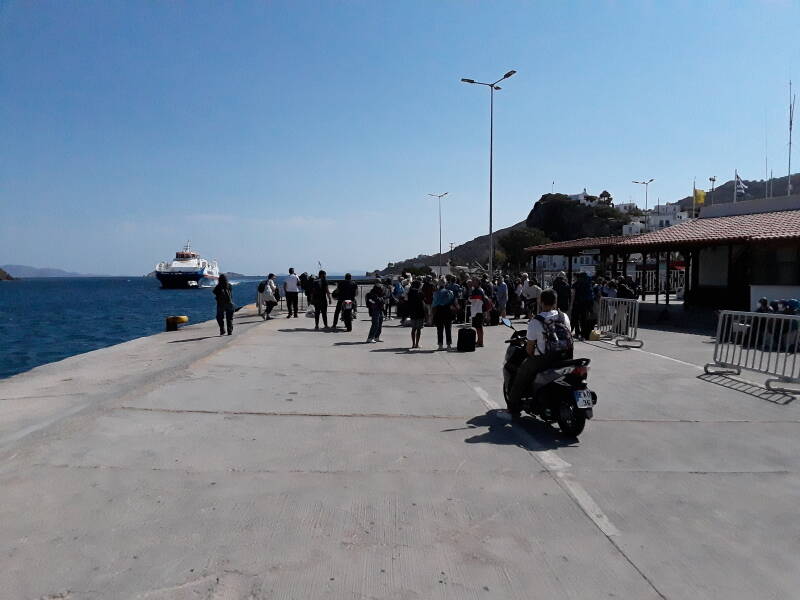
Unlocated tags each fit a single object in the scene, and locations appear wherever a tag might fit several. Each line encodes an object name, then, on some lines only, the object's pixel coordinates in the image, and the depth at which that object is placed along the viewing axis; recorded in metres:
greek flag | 40.59
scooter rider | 6.48
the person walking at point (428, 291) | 17.31
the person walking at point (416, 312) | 13.99
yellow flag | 50.31
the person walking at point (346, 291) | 17.29
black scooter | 6.23
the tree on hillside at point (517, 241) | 103.19
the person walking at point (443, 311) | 13.27
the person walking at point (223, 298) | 15.87
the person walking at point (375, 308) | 14.75
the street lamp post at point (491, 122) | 32.84
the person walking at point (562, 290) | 17.03
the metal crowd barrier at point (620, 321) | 14.73
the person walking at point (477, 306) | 14.23
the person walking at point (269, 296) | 22.03
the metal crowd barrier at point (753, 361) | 9.06
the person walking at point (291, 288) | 21.50
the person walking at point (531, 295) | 20.62
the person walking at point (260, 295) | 23.43
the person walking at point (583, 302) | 15.20
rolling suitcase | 13.39
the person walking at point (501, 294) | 20.70
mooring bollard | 23.77
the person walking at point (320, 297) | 17.54
